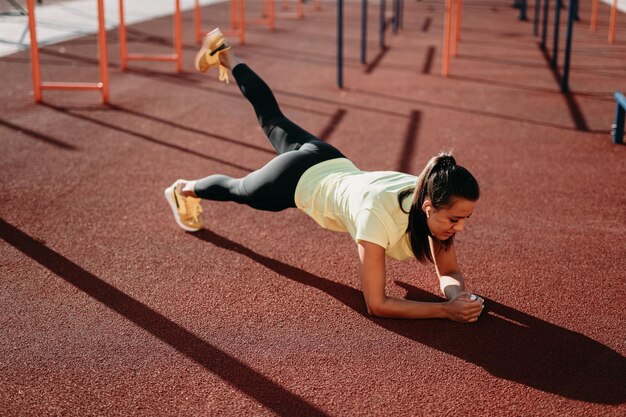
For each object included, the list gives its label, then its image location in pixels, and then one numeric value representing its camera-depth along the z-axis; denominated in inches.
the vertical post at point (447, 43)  379.6
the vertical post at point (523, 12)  655.1
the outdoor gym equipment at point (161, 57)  385.7
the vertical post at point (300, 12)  674.8
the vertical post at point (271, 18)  585.0
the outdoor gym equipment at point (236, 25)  491.6
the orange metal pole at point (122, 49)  370.5
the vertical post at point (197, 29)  468.0
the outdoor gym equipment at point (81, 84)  308.8
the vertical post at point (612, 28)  503.5
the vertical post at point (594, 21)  555.2
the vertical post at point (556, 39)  403.9
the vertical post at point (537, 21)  567.5
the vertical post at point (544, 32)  506.2
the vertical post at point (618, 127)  267.3
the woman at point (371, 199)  131.0
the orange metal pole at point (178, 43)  385.1
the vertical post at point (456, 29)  457.9
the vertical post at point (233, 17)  536.0
